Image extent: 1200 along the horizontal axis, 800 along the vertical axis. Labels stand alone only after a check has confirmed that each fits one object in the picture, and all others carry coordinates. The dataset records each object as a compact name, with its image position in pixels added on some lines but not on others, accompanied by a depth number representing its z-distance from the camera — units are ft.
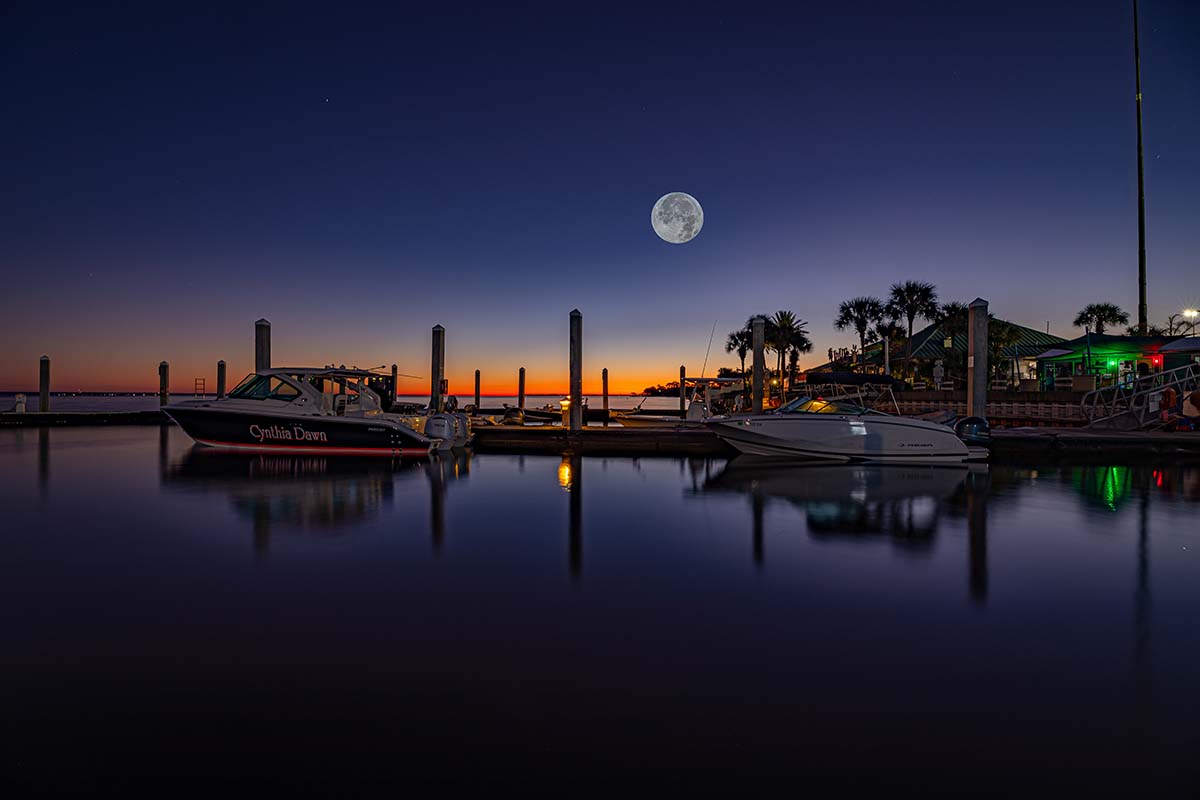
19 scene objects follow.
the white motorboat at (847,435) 38.88
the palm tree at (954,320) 121.29
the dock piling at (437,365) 57.41
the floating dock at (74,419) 71.72
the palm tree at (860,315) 148.46
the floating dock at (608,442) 46.98
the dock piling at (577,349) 46.96
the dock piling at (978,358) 44.04
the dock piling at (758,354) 51.90
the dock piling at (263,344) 51.06
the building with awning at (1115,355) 80.93
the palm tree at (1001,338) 107.73
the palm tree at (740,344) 177.21
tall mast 102.17
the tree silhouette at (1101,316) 154.40
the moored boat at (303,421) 42.04
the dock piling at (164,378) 90.12
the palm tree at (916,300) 130.11
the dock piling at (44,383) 76.23
